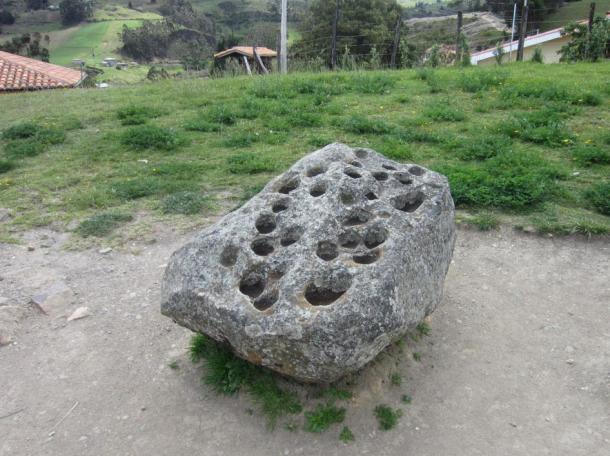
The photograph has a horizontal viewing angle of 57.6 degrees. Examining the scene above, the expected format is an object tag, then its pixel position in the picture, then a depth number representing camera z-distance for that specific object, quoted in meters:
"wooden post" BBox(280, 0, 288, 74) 17.68
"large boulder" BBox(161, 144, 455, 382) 3.46
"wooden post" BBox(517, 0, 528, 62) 17.08
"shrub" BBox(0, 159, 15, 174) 9.15
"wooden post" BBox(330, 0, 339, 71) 17.17
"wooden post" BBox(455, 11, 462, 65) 17.29
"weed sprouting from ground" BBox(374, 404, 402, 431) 3.86
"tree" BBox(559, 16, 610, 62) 16.16
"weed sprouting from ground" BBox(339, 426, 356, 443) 3.76
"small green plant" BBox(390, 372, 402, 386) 4.23
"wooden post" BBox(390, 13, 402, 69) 18.16
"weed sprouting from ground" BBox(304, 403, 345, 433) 3.83
